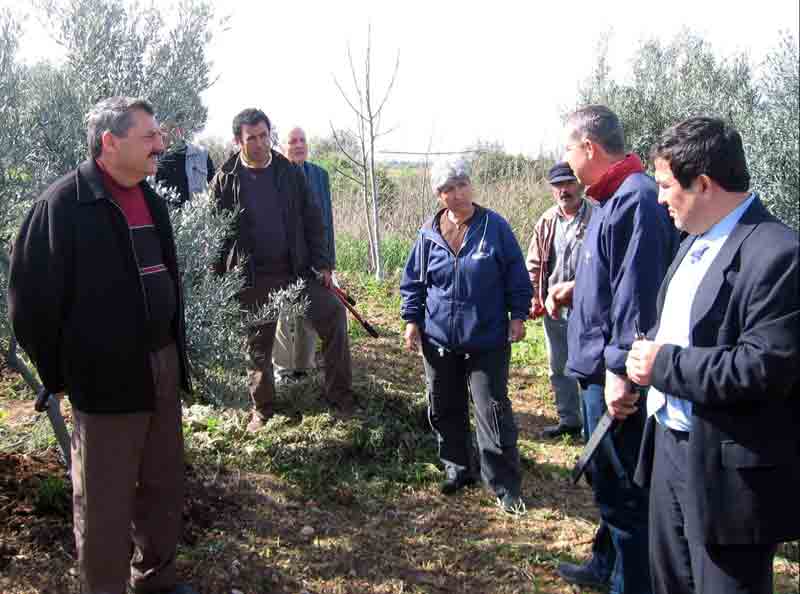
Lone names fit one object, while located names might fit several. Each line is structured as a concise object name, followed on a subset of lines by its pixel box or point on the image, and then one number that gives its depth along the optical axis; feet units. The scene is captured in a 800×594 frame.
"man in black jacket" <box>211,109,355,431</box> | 15.93
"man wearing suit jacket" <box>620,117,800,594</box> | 6.45
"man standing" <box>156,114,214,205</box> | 16.09
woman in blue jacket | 13.62
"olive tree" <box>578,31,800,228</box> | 17.08
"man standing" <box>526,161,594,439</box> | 16.94
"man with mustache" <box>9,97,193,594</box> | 8.93
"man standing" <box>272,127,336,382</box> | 19.63
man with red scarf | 9.18
